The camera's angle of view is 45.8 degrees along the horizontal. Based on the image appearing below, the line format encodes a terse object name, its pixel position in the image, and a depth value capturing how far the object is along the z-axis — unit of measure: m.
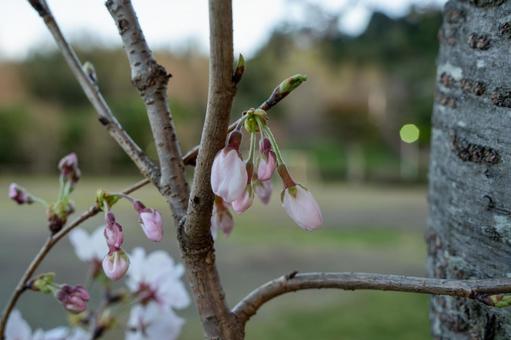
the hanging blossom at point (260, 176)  0.32
